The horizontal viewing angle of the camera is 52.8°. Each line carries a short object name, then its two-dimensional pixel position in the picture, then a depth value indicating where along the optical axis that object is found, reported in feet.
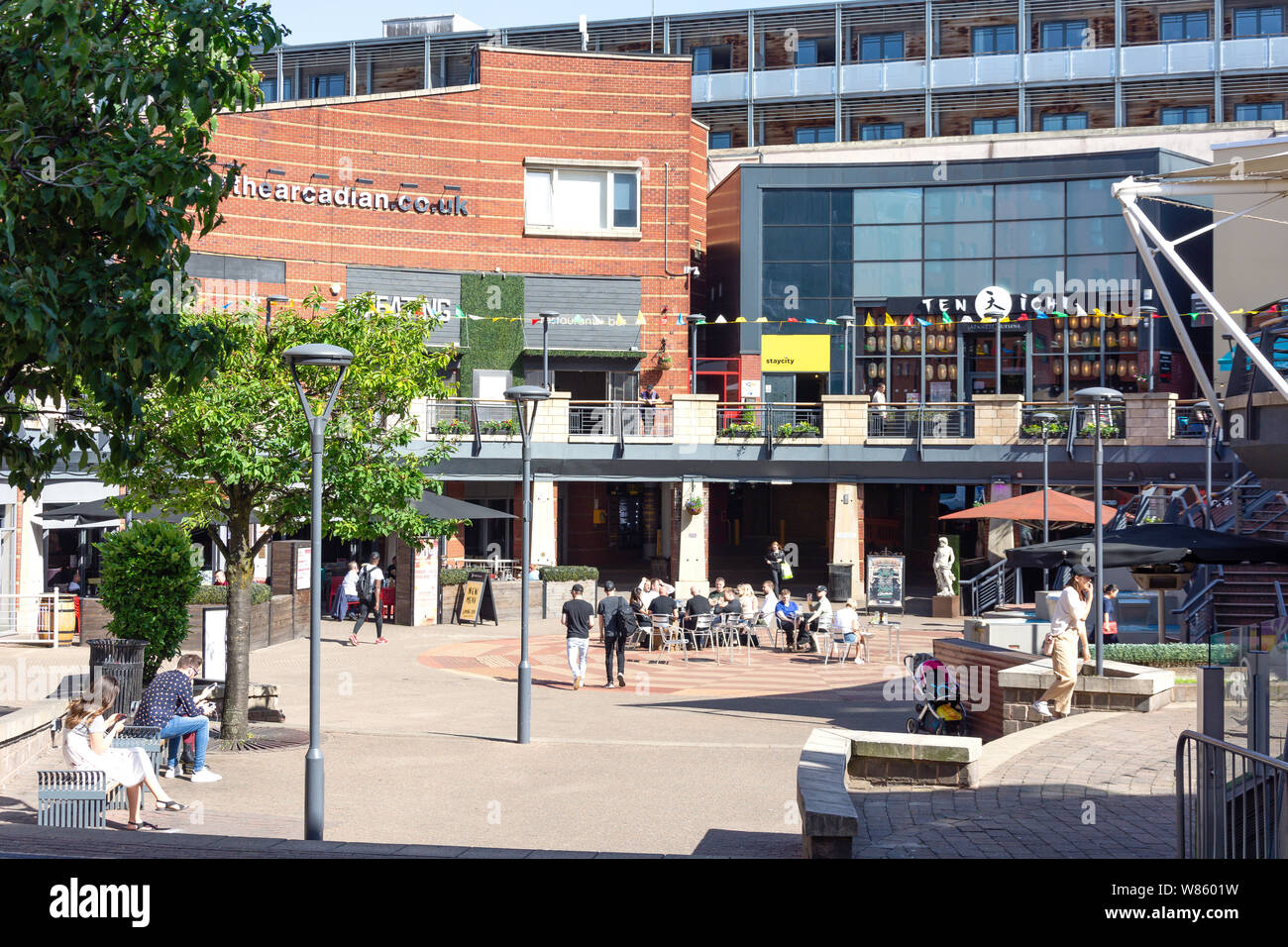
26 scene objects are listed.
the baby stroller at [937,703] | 49.39
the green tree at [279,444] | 50.01
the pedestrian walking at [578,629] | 66.74
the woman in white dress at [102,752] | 36.78
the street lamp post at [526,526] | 51.88
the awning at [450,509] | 87.81
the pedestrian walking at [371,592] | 87.97
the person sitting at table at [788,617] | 84.43
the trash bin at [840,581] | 112.16
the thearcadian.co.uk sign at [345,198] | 128.36
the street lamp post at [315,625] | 36.22
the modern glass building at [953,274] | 135.13
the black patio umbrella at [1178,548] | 50.52
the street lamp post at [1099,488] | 50.34
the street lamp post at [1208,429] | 82.70
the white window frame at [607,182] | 135.44
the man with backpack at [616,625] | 67.97
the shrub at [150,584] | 55.98
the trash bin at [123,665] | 52.80
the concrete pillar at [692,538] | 116.67
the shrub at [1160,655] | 58.65
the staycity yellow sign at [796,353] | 140.36
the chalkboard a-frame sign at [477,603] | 99.55
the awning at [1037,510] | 91.09
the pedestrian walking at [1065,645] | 48.01
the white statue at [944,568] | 106.11
